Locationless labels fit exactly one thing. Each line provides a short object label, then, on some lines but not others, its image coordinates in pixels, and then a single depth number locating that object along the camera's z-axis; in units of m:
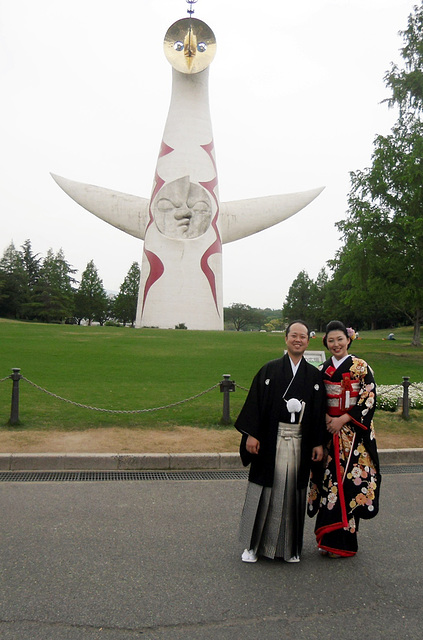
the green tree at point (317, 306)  64.94
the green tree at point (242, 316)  82.56
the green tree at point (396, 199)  16.62
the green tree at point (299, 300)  68.25
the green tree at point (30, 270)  55.50
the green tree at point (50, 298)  52.41
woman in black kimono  3.66
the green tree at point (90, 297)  61.62
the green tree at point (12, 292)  51.00
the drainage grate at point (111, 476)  5.38
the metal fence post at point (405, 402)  8.32
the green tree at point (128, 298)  62.38
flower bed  9.00
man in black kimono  3.61
